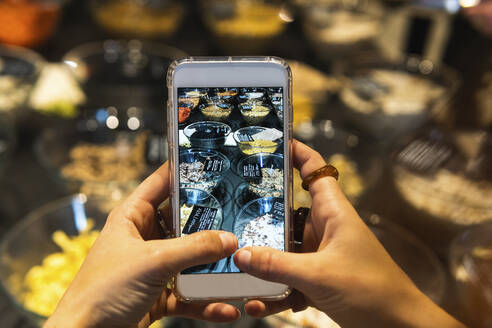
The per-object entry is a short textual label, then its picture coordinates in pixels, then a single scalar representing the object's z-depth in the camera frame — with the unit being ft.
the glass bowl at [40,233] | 2.09
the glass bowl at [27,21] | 3.76
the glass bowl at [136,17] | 4.33
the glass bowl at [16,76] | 3.09
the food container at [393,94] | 3.23
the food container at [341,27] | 4.35
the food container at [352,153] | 2.47
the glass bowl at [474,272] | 1.78
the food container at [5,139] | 2.52
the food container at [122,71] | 3.31
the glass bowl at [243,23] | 4.25
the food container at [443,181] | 2.45
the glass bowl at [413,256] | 1.78
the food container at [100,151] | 2.45
